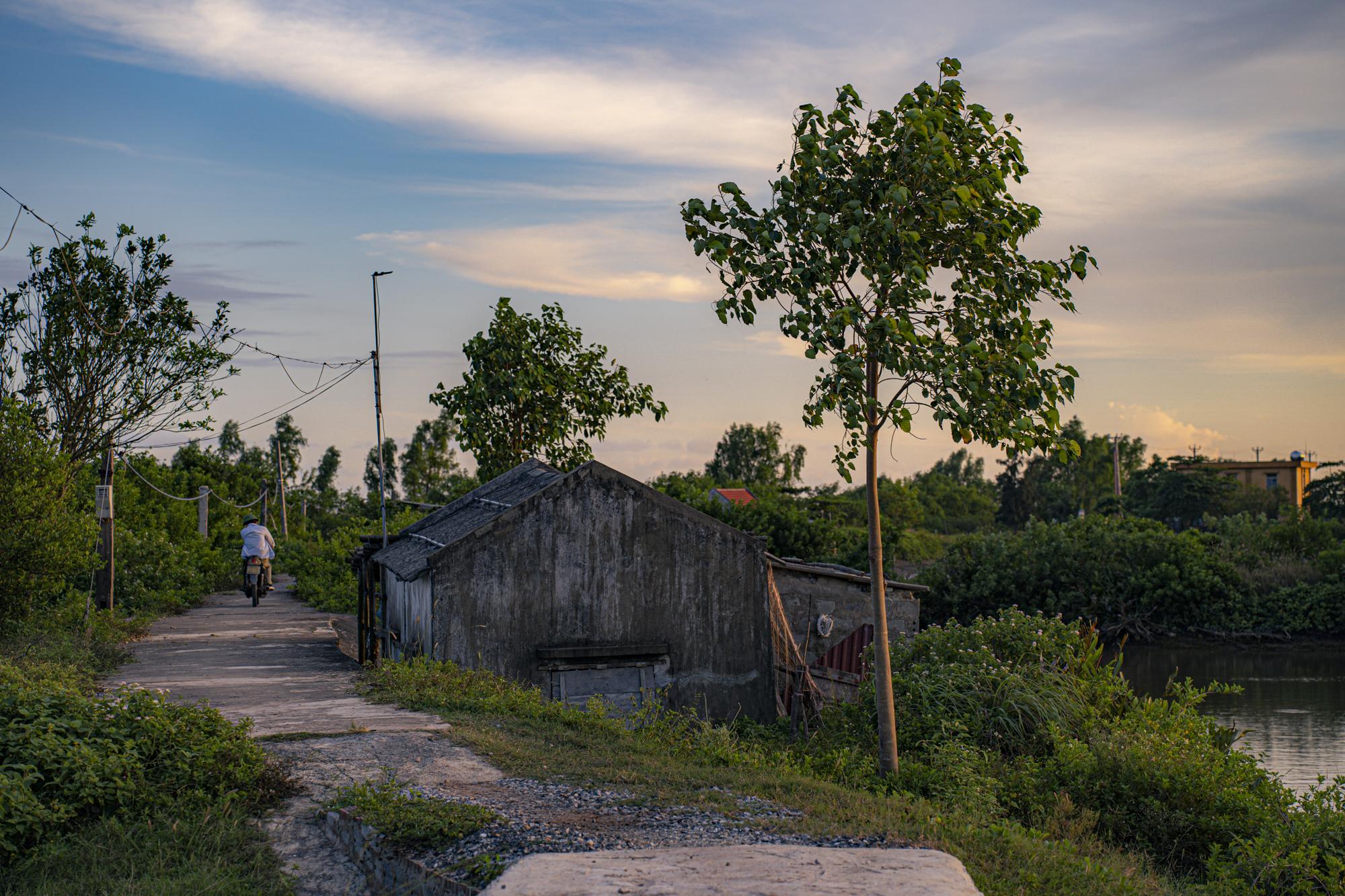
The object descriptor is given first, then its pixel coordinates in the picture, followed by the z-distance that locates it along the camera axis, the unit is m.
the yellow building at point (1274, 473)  82.94
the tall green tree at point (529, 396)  24.31
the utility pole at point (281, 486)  55.25
